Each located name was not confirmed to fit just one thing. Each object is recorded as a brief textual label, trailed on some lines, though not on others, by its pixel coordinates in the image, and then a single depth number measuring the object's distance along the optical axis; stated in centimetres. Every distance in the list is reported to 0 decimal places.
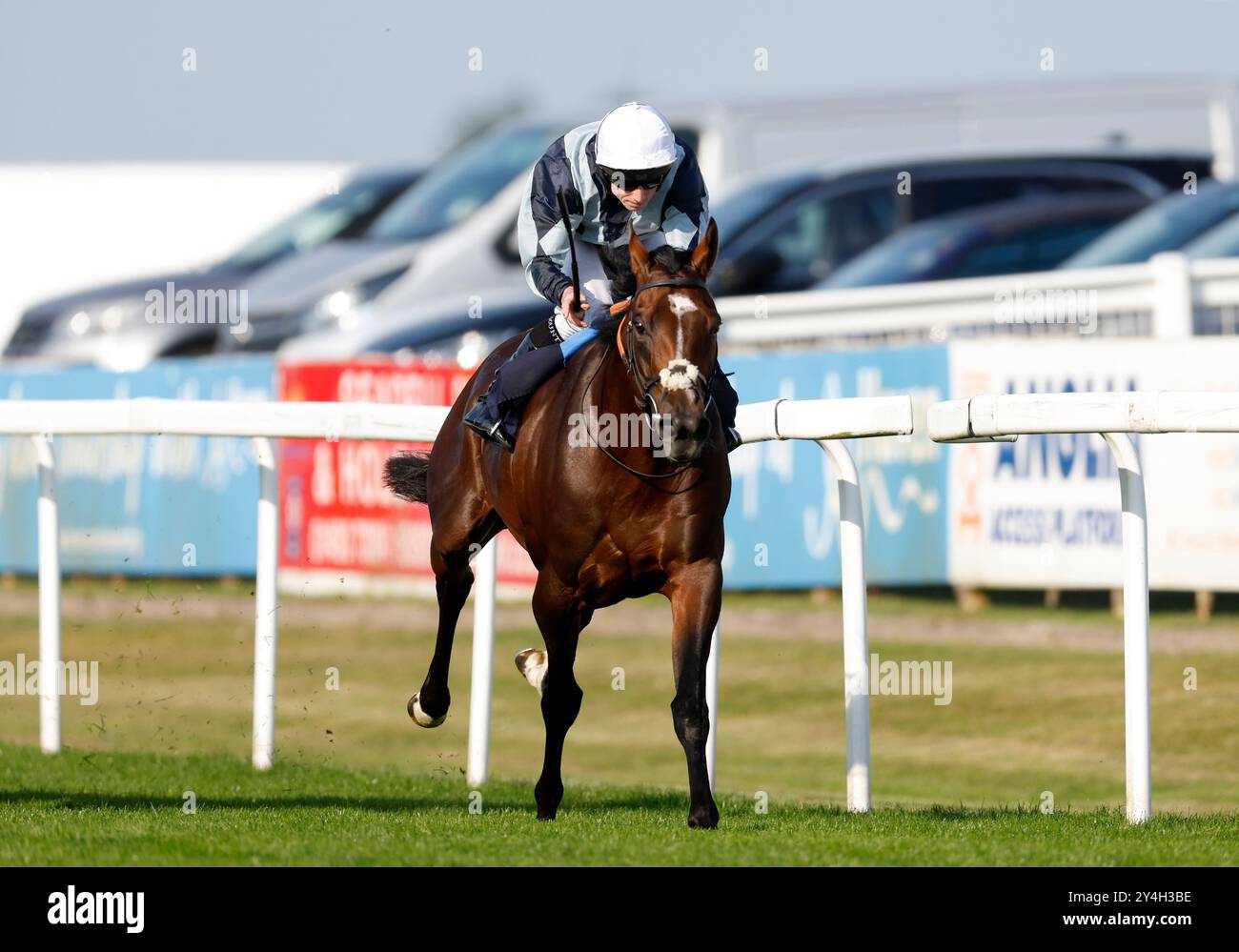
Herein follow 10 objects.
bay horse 602
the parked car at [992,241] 1722
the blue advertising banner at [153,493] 1709
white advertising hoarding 1295
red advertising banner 1606
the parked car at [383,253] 1975
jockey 662
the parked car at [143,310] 2194
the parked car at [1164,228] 1616
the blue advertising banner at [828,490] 1434
